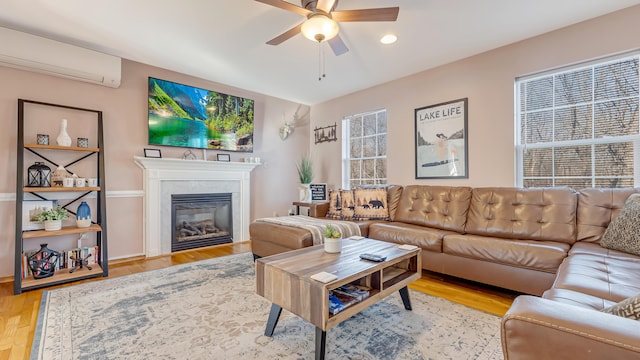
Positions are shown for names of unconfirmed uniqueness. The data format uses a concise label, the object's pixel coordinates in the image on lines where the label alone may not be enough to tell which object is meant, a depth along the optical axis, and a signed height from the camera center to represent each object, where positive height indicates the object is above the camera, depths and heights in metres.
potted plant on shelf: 2.71 -0.34
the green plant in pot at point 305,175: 4.65 +0.09
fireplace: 3.83 -0.58
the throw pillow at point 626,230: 1.90 -0.38
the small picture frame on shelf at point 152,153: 3.58 +0.38
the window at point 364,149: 4.36 +0.51
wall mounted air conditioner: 2.56 +1.24
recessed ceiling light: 2.83 +1.46
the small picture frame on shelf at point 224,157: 4.25 +0.37
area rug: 1.59 -0.97
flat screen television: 3.64 +0.92
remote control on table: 1.79 -0.51
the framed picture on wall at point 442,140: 3.42 +0.50
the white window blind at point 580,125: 2.49 +0.51
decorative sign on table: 4.68 -0.20
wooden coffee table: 1.40 -0.57
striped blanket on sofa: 2.74 -0.48
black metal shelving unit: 2.54 -0.15
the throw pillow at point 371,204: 3.56 -0.32
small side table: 3.85 -0.37
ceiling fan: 1.97 +1.21
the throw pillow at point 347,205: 3.64 -0.33
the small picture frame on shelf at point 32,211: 2.70 -0.28
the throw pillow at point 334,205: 3.73 -0.34
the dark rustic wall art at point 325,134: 4.98 +0.86
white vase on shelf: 2.90 +0.48
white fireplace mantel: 3.57 -0.07
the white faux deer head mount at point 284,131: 4.96 +0.89
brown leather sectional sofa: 0.69 -0.47
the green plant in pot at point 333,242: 1.99 -0.44
